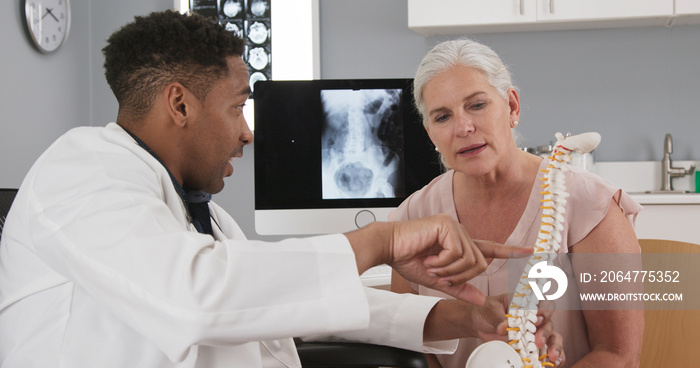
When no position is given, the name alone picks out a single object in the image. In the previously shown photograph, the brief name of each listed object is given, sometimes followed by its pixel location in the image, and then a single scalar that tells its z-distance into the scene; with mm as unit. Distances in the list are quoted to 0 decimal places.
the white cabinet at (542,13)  2949
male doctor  742
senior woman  1294
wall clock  2947
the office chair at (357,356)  1176
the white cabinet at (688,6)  2916
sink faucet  3225
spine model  995
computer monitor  2086
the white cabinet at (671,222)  2760
